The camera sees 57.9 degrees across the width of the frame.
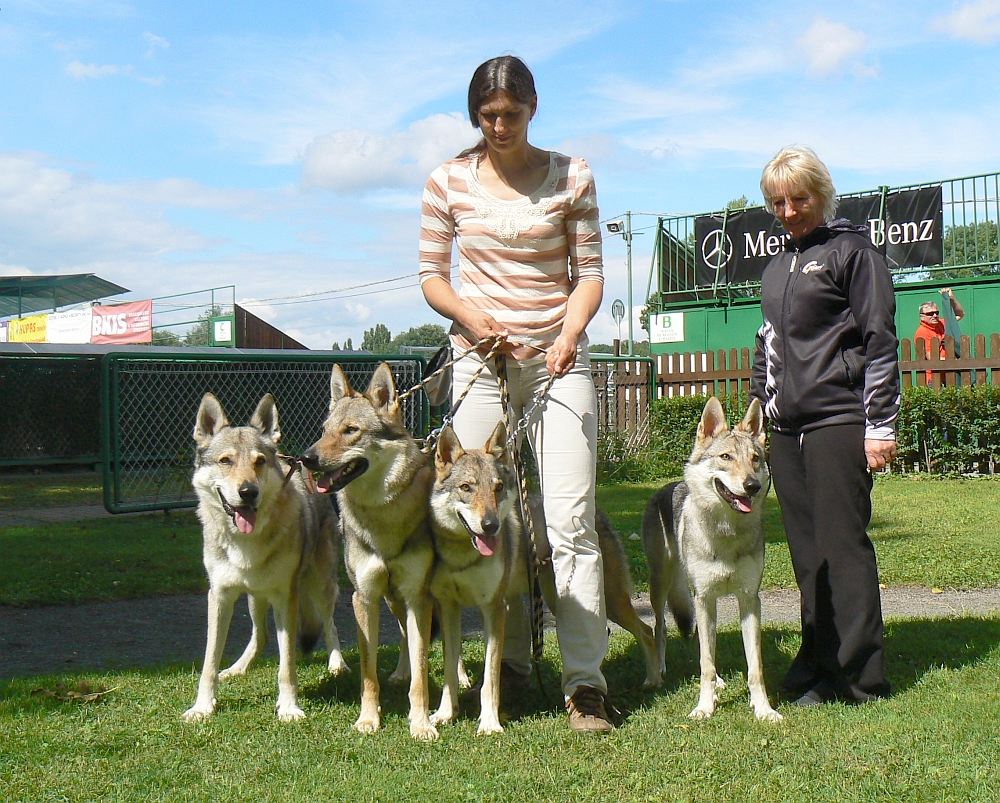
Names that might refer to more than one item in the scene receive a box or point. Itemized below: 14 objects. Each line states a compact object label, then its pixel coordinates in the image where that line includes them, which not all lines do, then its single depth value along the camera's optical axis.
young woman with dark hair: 3.99
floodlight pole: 37.44
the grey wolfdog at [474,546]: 3.87
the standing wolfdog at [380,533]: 3.93
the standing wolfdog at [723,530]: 4.17
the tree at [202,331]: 29.45
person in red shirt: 15.02
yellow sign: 31.28
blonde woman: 4.09
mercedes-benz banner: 17.09
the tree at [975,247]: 16.77
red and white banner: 29.30
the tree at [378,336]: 82.70
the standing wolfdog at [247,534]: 4.15
